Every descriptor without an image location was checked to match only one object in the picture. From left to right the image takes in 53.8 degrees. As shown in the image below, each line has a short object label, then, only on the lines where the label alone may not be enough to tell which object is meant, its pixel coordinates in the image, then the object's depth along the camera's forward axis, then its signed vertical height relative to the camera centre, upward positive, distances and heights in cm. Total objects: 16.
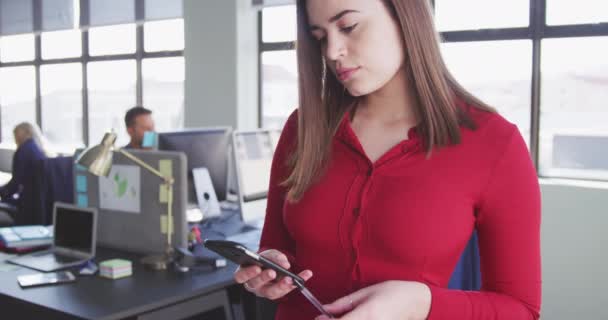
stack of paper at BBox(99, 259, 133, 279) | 218 -60
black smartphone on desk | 208 -62
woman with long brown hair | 92 -14
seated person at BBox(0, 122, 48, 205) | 463 -41
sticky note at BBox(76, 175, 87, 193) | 279 -37
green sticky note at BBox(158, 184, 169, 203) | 247 -37
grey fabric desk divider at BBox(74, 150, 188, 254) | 246 -43
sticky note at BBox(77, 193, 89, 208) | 279 -45
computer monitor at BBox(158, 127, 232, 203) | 304 -24
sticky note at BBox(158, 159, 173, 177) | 248 -26
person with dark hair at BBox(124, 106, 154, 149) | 459 -16
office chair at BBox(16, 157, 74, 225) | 373 -50
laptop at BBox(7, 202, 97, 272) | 238 -57
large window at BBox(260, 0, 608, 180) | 374 +22
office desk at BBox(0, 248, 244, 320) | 186 -63
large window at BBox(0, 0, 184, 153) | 596 +37
